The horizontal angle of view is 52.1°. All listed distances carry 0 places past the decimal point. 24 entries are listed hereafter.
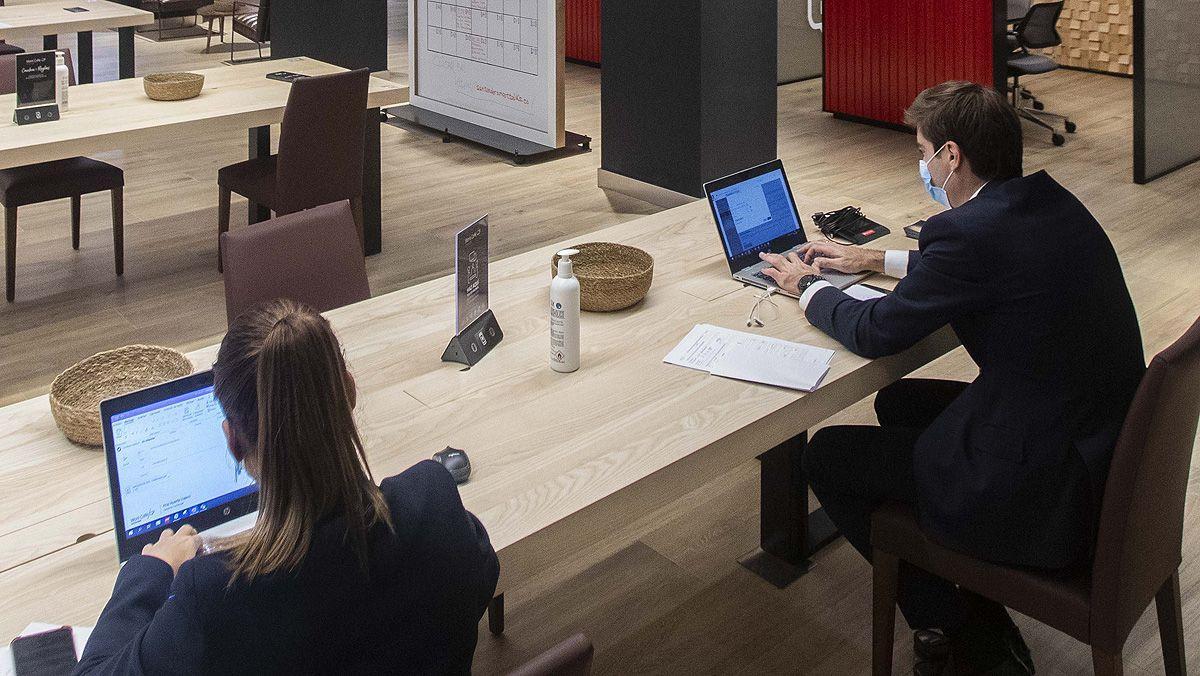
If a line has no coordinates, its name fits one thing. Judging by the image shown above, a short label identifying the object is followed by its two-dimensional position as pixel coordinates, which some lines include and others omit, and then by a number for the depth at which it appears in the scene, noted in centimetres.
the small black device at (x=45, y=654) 169
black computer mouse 216
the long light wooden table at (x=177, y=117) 446
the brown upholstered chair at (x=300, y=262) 300
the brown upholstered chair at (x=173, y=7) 1084
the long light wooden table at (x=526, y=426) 202
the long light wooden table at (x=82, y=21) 659
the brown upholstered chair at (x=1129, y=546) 214
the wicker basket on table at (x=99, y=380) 228
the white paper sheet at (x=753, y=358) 255
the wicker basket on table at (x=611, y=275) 285
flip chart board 684
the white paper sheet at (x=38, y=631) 170
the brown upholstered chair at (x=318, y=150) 473
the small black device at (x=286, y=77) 546
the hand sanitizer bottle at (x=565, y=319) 249
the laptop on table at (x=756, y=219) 306
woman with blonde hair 146
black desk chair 737
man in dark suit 234
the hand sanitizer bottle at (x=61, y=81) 474
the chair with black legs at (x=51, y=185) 485
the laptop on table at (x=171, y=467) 186
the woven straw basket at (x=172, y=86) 503
